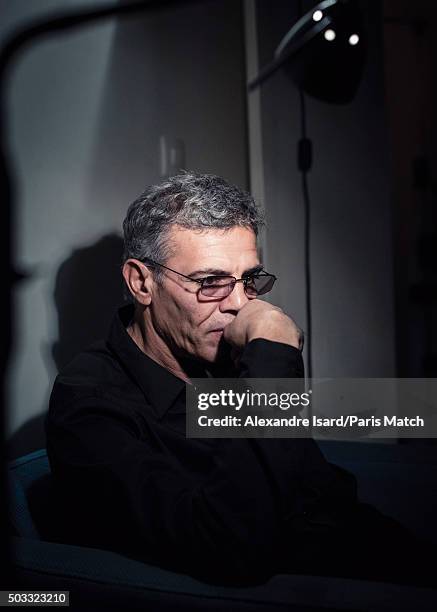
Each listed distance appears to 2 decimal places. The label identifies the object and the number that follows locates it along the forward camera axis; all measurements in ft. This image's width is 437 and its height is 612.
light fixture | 4.27
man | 2.45
